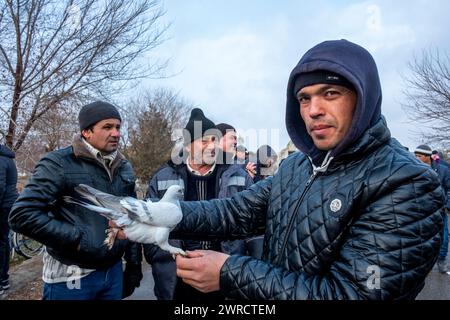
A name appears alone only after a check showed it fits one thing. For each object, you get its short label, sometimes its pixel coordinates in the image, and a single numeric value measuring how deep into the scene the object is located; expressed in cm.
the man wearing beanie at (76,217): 258
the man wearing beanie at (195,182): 312
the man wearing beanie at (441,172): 646
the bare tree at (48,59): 654
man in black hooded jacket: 114
